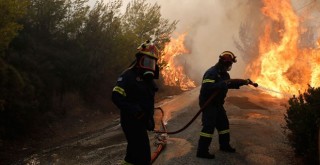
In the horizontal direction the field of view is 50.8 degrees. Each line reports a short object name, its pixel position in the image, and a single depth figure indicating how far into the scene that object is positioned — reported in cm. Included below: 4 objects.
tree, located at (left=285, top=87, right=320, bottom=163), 556
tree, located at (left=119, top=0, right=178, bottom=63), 2116
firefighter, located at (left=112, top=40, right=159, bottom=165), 441
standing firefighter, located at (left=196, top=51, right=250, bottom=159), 642
